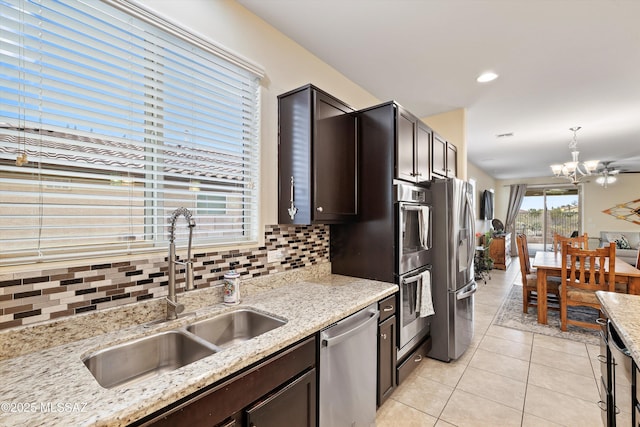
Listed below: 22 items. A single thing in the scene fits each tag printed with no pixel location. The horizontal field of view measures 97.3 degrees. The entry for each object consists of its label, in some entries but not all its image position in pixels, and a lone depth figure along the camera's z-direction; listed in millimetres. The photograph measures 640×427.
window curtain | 9062
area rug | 3158
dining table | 3084
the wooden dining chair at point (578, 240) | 4003
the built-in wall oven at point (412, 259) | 2117
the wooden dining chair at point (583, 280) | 3016
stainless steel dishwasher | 1398
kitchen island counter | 1040
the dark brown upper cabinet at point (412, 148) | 2172
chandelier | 4438
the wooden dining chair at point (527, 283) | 3723
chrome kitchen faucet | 1341
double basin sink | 1104
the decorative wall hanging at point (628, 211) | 7594
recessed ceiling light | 2607
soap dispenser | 1588
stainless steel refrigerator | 2541
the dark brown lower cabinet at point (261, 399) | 858
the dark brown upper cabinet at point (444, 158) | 2873
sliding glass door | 8570
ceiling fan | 6593
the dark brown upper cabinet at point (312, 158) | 1867
